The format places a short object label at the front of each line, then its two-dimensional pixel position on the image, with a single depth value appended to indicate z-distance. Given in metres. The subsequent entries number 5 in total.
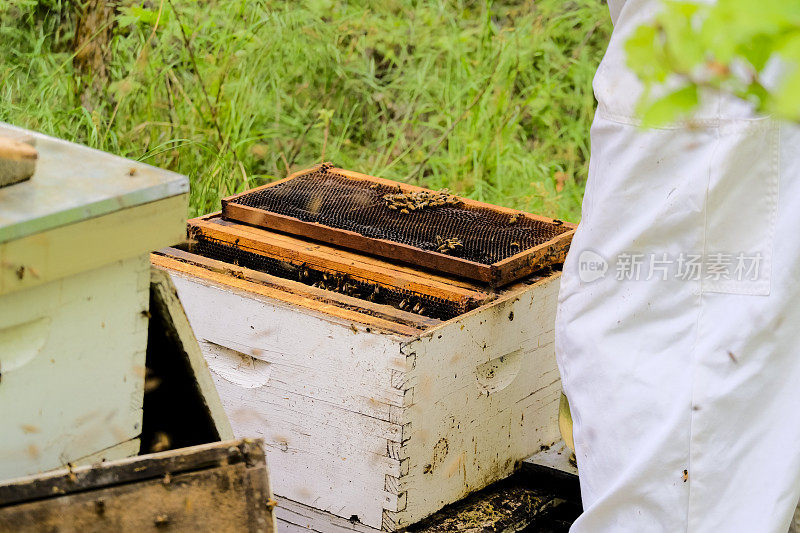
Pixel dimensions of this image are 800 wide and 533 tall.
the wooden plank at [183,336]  3.51
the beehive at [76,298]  3.38
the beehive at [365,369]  3.85
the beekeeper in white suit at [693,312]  3.71
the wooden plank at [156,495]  3.37
